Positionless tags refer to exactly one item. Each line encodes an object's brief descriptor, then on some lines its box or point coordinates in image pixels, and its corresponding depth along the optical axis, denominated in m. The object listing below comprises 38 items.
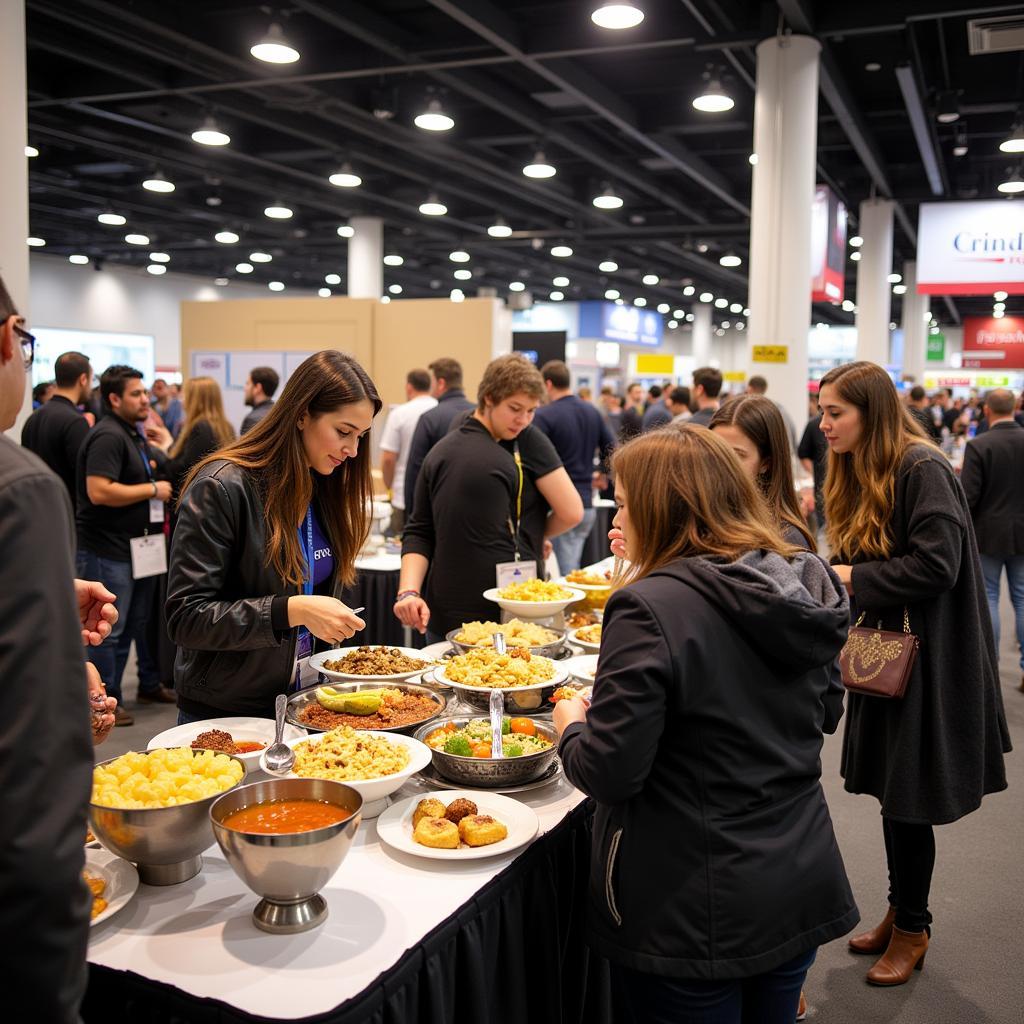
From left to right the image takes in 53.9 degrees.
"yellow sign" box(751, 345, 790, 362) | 6.95
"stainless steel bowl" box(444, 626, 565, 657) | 2.69
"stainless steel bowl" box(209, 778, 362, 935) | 1.33
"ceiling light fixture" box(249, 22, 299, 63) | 6.40
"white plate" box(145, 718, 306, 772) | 1.91
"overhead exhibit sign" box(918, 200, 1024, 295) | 9.37
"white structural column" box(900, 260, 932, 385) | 16.14
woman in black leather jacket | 2.01
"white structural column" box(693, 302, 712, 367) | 25.75
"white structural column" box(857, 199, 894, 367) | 12.09
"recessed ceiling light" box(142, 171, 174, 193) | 10.91
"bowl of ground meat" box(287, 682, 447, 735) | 2.09
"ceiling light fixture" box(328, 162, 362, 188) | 9.93
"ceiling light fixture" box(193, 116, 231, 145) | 8.45
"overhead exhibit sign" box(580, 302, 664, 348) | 23.17
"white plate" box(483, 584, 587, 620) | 2.98
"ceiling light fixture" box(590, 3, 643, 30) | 5.52
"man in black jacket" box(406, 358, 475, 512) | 5.27
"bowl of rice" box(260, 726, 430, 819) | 1.74
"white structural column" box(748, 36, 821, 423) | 6.81
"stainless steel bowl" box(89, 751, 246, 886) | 1.42
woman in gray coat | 2.43
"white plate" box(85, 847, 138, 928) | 1.41
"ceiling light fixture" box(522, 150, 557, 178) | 9.43
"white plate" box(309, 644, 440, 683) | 2.32
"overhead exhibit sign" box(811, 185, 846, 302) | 8.24
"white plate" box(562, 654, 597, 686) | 2.63
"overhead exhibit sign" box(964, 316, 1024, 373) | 21.19
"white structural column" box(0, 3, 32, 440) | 4.38
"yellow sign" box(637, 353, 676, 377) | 22.00
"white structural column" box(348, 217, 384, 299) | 13.70
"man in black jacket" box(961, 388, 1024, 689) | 5.64
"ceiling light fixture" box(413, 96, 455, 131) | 7.78
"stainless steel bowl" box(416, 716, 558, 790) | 1.92
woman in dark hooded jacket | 1.43
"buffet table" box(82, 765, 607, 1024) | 1.29
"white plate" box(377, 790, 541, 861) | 1.64
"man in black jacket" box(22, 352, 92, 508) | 4.82
